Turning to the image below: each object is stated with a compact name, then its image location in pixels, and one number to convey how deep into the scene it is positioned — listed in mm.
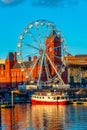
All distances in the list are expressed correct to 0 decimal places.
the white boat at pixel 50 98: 182750
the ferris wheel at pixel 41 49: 188625
